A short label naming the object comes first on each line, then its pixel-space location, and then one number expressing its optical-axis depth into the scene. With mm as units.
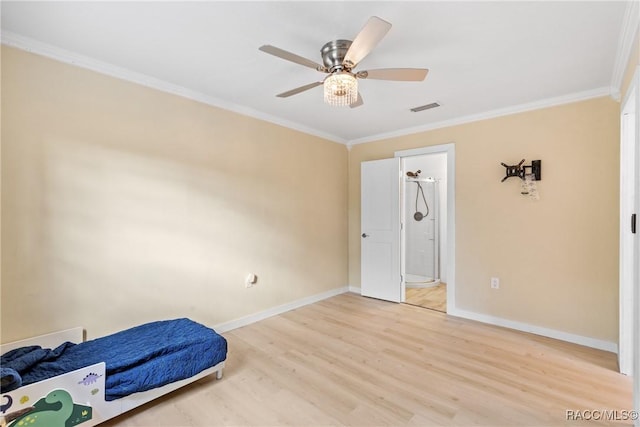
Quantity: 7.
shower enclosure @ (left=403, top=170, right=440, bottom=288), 5223
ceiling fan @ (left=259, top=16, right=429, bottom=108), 1736
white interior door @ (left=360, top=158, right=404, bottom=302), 4066
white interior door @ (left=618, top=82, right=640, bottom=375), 2211
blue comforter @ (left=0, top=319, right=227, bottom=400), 1733
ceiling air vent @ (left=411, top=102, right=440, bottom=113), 3052
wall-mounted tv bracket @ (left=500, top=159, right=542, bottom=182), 2984
